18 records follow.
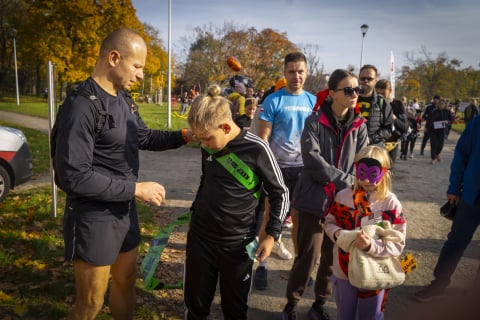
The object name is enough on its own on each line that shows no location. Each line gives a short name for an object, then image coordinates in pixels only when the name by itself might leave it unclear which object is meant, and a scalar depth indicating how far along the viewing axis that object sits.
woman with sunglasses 2.94
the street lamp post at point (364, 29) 19.39
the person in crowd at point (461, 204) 3.42
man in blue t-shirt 3.86
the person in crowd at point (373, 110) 4.76
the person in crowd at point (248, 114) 5.59
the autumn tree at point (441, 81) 48.84
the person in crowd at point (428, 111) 12.55
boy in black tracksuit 2.47
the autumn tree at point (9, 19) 39.06
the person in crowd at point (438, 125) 11.66
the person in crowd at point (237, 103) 6.19
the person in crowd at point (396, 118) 5.70
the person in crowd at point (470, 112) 6.05
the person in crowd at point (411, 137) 12.82
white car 5.86
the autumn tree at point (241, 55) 35.91
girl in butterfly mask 2.47
